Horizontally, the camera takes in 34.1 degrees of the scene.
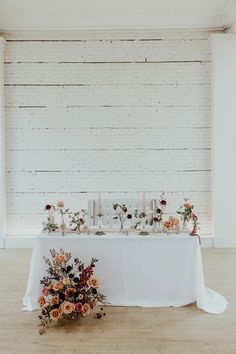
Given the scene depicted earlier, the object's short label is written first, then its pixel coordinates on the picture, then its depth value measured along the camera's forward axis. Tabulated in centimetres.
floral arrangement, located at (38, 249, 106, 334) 344
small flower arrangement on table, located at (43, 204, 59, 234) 422
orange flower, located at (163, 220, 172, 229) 408
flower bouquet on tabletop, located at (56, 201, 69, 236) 412
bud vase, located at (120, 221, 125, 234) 429
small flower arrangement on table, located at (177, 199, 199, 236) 420
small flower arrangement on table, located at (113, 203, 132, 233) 441
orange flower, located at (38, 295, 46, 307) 347
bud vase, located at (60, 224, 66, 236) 415
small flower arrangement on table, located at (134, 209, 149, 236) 445
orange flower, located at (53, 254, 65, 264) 353
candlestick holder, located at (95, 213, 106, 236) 413
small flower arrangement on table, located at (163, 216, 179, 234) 409
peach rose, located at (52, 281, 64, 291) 343
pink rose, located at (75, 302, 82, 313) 347
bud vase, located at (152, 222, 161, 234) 426
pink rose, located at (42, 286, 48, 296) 344
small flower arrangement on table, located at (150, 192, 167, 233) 427
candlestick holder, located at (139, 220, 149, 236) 412
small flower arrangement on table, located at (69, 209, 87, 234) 426
